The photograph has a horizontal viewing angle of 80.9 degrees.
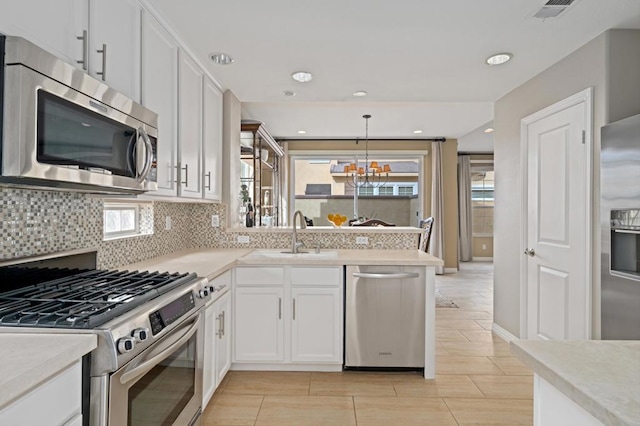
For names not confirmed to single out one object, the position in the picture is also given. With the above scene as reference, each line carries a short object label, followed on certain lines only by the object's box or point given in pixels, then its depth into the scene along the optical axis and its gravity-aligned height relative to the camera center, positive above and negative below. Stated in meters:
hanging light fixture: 6.62 +0.85
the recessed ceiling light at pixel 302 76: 3.00 +1.15
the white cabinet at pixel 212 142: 2.98 +0.63
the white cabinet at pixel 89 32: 1.20 +0.70
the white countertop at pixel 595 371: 0.62 -0.30
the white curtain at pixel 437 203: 7.19 +0.31
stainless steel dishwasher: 2.79 -0.73
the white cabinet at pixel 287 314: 2.80 -0.72
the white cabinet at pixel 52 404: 0.82 -0.45
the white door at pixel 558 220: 2.59 +0.00
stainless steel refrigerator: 2.03 -0.04
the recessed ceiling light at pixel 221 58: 2.67 +1.15
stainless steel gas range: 1.11 -0.37
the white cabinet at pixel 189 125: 2.48 +0.64
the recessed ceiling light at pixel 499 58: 2.65 +1.16
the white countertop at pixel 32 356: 0.80 -0.35
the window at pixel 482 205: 9.37 +0.37
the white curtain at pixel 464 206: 8.84 +0.32
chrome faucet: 3.18 -0.21
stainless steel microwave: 1.08 +0.30
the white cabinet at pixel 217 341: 2.18 -0.79
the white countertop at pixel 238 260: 2.31 -0.31
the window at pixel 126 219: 2.26 -0.02
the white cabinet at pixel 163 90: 2.02 +0.73
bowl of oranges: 3.98 -0.02
